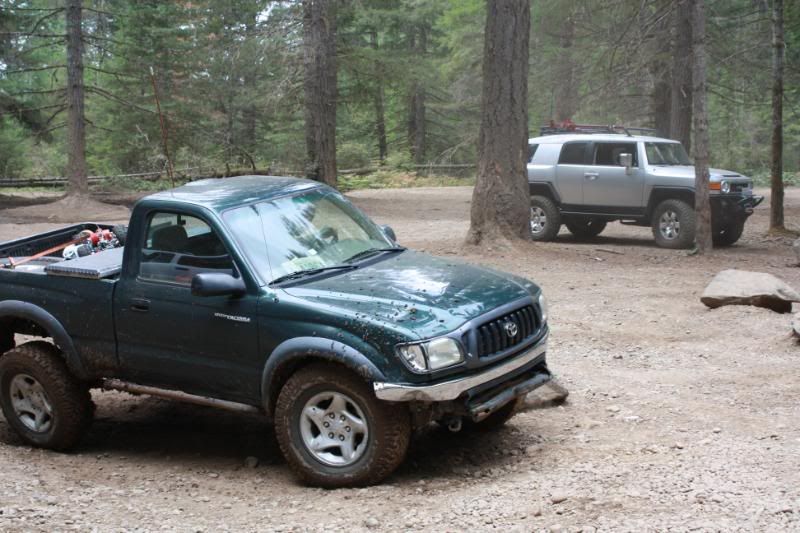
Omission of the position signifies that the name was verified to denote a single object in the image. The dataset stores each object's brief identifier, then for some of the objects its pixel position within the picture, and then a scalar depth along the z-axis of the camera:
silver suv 16.02
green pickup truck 5.23
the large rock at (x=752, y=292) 9.56
